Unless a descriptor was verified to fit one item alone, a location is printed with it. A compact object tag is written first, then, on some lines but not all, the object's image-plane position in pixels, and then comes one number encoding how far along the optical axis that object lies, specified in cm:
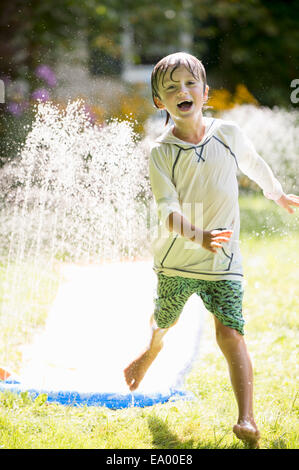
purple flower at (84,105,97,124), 1057
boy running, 393
